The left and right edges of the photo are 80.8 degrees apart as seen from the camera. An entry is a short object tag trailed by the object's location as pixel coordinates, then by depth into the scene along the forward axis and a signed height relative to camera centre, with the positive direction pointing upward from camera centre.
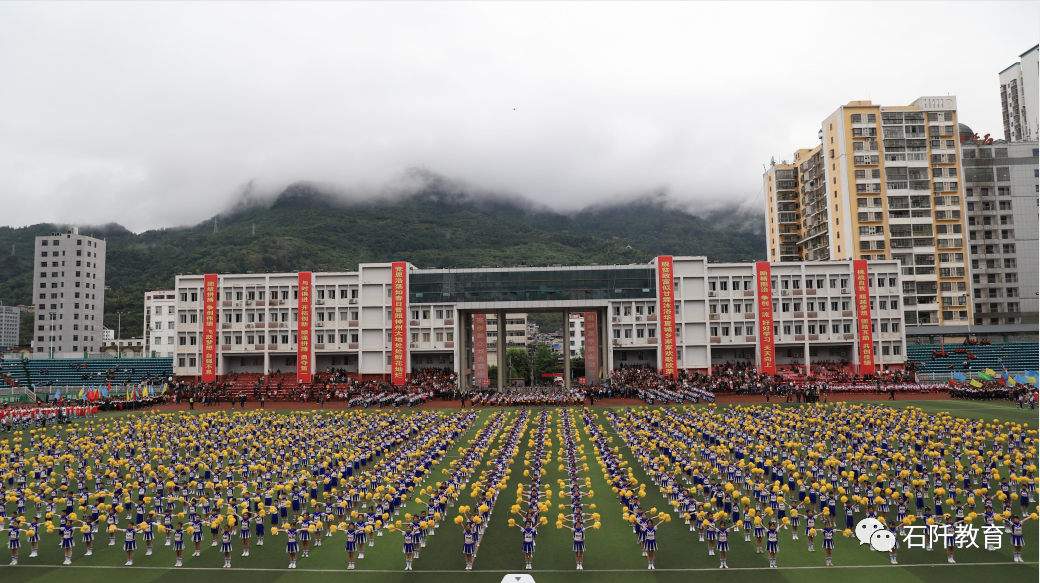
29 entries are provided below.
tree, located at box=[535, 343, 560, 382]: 102.62 -3.51
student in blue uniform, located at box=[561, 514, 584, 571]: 15.13 -4.99
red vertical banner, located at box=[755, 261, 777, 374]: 58.84 +1.80
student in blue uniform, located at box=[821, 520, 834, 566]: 14.98 -4.88
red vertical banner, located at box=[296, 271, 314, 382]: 59.75 +1.40
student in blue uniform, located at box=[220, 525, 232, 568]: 15.67 -5.04
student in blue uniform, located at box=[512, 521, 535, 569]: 15.32 -4.99
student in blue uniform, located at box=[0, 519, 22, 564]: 16.28 -5.00
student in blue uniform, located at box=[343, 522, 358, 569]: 15.62 -5.06
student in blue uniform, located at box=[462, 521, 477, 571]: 15.45 -5.06
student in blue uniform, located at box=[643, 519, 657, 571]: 15.12 -5.04
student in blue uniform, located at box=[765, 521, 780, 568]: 15.13 -5.04
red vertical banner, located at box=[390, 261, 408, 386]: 59.53 +2.02
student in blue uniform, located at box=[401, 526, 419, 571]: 15.39 -5.01
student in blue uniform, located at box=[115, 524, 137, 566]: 16.19 -5.10
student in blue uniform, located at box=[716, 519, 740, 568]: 14.99 -4.98
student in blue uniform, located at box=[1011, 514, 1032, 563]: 15.02 -5.03
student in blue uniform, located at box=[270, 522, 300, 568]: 15.64 -5.03
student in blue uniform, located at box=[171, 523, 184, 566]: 16.11 -5.07
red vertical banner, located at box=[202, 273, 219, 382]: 60.47 +2.07
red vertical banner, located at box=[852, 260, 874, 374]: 58.56 +2.12
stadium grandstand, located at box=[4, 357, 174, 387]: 66.69 -2.40
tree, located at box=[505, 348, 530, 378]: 105.69 -3.72
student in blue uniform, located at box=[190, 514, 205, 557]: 17.02 -5.14
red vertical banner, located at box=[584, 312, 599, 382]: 61.06 -0.56
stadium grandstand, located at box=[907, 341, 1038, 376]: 62.50 -2.24
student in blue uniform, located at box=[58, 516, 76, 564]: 16.16 -4.91
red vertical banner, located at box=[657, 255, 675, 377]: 58.69 +2.73
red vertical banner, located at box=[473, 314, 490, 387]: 64.25 -1.13
